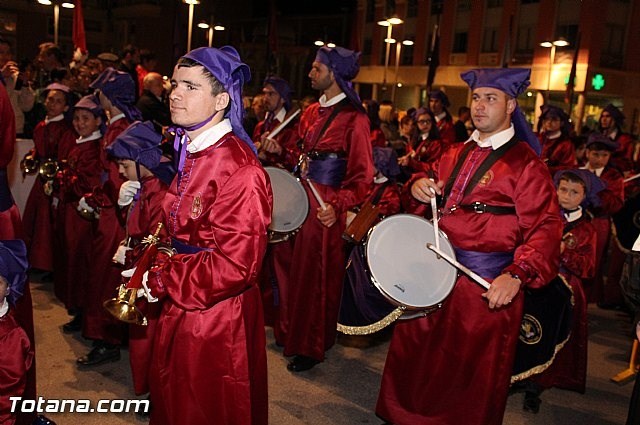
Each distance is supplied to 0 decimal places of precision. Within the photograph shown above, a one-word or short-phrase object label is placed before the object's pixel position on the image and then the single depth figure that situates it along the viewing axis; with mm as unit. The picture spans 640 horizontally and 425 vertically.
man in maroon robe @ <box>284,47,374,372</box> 4988
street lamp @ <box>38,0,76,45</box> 12234
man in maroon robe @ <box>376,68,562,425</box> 3482
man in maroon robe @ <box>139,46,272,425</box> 2543
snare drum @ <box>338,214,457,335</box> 3371
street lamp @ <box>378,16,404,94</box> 16697
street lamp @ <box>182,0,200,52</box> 10457
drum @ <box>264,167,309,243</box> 4734
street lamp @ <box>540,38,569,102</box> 18372
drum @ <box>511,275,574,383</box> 4367
